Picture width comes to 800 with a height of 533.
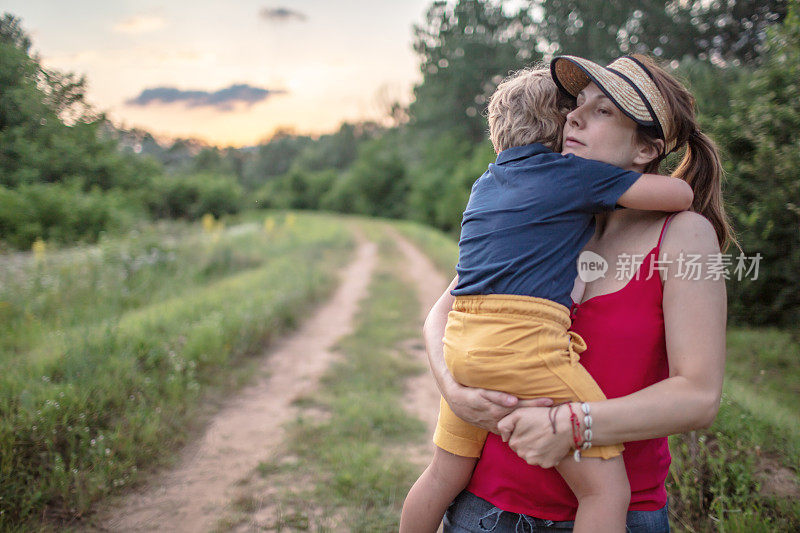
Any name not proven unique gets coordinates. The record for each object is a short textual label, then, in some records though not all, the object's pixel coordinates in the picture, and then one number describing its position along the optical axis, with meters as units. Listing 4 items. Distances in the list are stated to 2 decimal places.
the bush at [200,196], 14.85
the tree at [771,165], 4.43
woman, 1.32
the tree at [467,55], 20.73
